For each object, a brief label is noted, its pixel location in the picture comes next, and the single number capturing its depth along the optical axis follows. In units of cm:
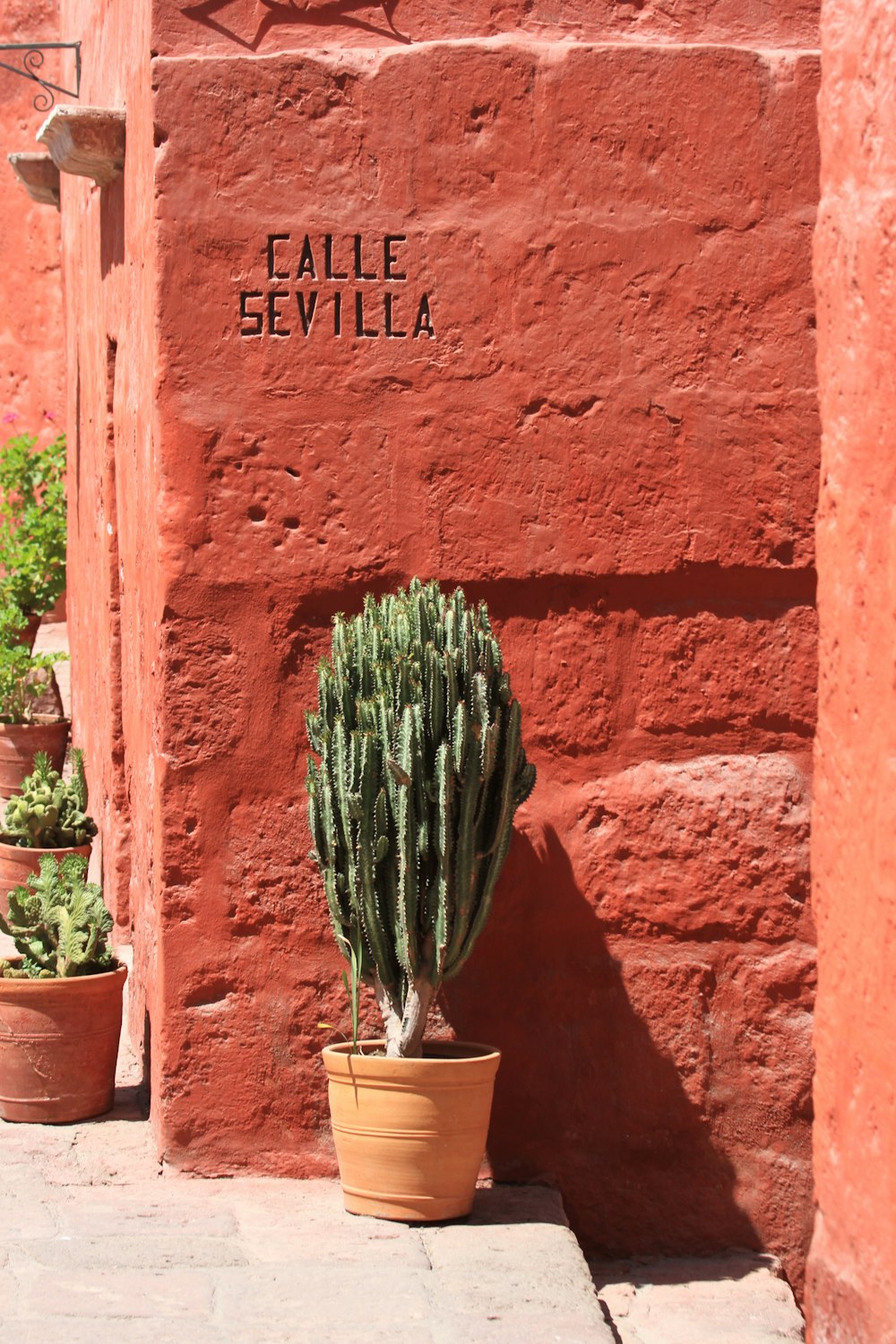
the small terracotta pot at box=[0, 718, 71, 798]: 857
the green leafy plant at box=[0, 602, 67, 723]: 875
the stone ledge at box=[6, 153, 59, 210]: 832
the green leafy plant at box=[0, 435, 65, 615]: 1000
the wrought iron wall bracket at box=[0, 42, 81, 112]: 728
